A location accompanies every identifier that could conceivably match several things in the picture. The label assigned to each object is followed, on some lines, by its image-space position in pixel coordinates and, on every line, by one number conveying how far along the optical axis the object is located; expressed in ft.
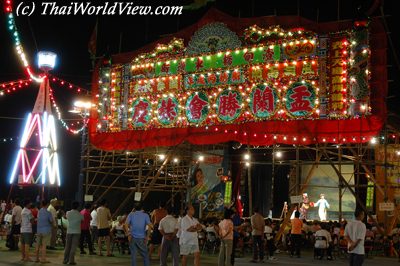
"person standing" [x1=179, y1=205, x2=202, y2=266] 40.70
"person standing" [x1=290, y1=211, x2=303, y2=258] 61.74
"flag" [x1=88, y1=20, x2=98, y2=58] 82.58
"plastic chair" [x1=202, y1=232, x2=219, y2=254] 62.64
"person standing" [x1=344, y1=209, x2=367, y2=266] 35.78
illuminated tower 72.84
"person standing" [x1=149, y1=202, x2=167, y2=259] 51.70
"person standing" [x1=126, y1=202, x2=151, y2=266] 40.60
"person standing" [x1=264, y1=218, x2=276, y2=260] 59.88
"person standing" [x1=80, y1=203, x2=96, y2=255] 58.39
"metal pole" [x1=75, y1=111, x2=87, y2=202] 81.12
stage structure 60.08
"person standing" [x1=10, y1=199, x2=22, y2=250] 57.62
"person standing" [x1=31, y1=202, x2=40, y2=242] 56.14
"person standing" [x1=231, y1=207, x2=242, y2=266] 50.57
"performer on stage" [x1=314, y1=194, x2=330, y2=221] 92.02
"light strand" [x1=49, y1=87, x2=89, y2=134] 86.60
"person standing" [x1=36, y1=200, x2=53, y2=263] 48.30
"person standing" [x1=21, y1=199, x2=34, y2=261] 50.60
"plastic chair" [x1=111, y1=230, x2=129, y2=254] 60.39
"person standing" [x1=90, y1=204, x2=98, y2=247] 62.13
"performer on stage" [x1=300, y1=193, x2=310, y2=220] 89.66
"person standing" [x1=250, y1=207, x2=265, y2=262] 55.99
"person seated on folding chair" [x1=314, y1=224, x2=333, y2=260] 59.88
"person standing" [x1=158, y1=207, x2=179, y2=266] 41.93
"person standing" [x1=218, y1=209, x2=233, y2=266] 44.70
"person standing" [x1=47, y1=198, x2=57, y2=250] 63.10
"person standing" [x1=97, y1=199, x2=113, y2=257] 57.47
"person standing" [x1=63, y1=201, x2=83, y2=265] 47.65
